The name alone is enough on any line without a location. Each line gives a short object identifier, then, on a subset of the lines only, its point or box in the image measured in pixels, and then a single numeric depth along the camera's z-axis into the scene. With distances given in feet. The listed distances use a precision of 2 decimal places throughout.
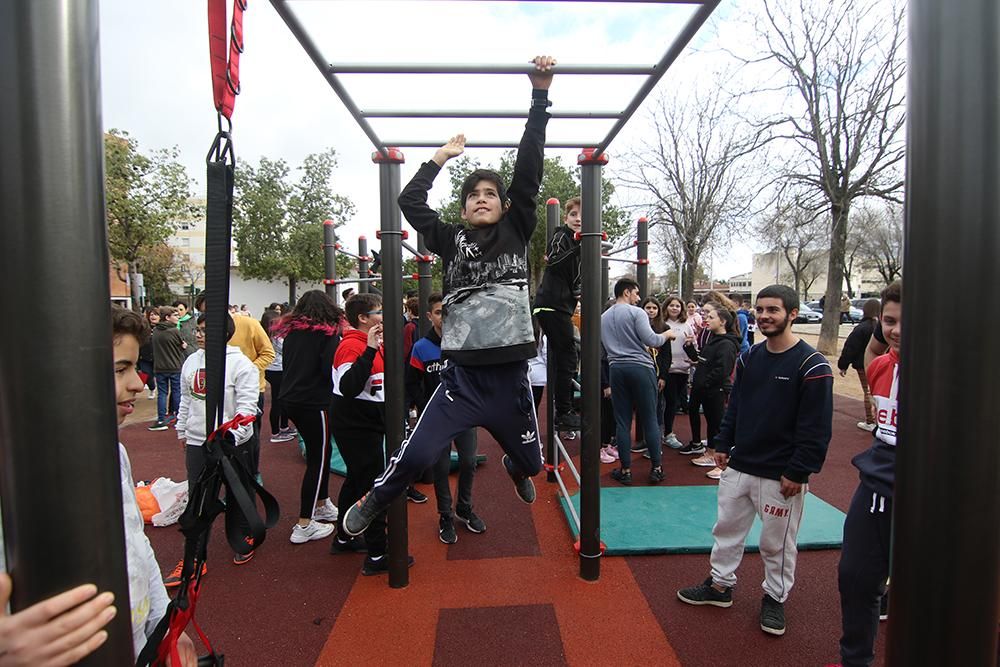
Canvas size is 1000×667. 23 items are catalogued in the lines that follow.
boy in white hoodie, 11.74
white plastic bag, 13.78
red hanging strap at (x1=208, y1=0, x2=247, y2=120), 3.51
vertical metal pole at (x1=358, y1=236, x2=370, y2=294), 23.05
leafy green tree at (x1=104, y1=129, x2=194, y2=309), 41.50
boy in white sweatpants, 8.43
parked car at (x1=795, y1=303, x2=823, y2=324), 132.08
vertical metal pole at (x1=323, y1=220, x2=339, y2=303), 20.17
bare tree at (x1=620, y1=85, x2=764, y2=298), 54.80
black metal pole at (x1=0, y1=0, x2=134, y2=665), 1.89
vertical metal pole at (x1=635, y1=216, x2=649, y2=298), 17.30
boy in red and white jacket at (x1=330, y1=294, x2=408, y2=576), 11.09
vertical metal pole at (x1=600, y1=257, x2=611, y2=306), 16.34
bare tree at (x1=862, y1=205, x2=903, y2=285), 119.65
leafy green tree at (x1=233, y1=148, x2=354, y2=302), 68.33
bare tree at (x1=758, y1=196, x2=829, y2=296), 50.65
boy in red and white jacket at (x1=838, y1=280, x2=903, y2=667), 6.84
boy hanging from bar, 7.47
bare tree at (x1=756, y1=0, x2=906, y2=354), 42.27
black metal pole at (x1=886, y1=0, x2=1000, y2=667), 2.01
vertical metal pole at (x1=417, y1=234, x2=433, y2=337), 16.52
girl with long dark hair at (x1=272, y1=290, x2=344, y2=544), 12.79
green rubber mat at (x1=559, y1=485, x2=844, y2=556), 11.68
